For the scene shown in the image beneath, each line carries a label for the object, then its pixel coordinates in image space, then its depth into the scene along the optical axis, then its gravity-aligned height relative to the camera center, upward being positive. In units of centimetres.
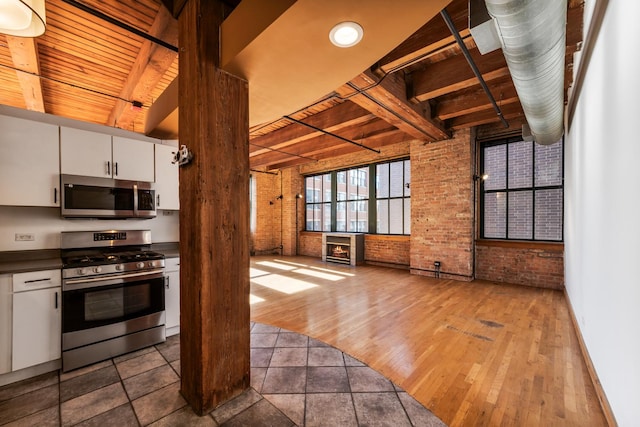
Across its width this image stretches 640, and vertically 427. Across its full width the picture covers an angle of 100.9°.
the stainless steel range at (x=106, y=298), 228 -82
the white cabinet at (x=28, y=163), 230 +43
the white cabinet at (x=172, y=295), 285 -93
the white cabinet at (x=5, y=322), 203 -86
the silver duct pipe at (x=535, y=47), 146 +109
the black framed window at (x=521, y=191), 481 +34
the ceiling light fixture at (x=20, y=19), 145 +110
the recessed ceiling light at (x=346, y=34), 149 +103
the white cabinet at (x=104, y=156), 257 +57
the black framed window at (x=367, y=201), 688 +25
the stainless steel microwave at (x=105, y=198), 256 +13
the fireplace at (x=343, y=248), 726 -111
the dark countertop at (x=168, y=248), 299 -48
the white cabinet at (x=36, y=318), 208 -88
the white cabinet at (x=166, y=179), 315 +38
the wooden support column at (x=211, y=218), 177 -6
